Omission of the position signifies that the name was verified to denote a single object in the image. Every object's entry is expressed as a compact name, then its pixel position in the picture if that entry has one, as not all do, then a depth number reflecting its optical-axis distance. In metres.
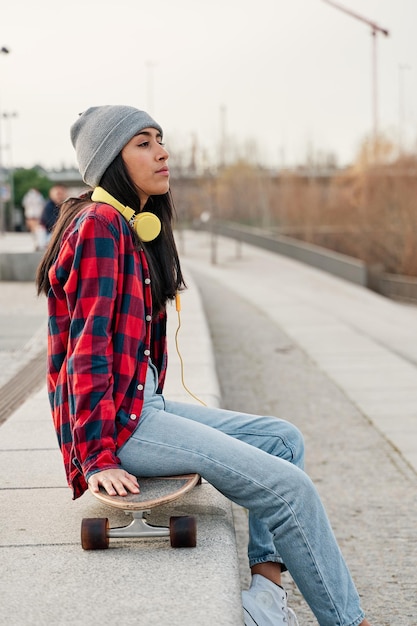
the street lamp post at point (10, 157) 56.55
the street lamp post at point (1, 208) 50.48
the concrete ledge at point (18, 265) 20.03
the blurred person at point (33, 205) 29.22
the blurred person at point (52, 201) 17.30
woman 3.30
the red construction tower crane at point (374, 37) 58.78
